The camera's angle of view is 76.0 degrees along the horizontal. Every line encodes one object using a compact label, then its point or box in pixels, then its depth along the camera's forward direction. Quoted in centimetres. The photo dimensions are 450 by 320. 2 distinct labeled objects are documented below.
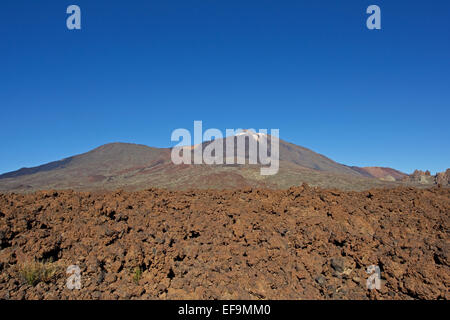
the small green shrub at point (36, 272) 397
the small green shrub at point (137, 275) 432
